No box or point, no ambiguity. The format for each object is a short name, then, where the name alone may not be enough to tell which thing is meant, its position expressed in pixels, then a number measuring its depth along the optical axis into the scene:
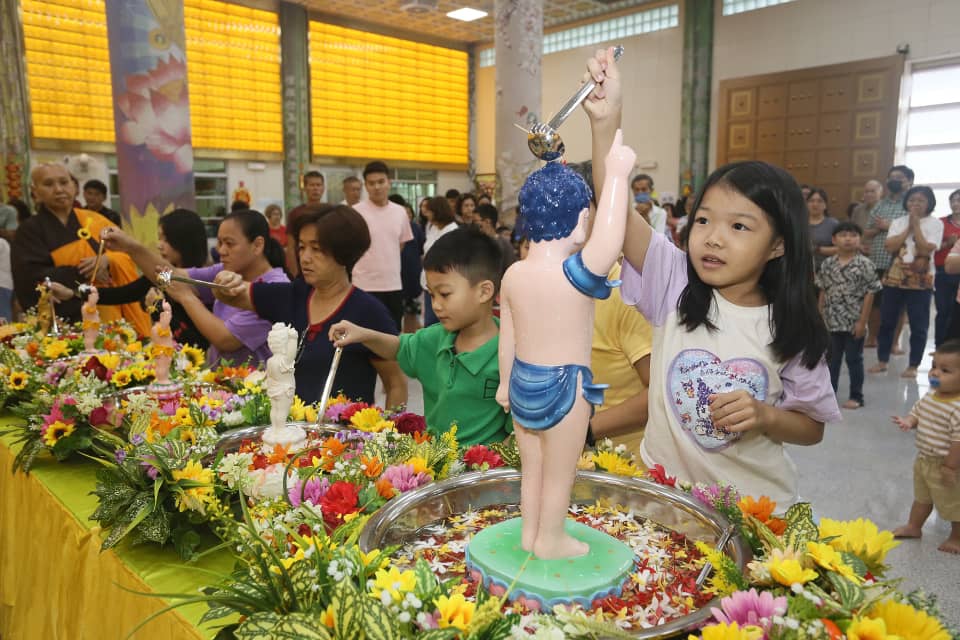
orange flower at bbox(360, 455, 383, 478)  1.15
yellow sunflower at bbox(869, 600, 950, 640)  0.65
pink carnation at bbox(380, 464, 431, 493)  1.10
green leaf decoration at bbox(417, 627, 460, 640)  0.70
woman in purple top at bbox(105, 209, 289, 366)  2.41
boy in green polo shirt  1.65
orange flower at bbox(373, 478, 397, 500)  1.08
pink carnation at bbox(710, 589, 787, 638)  0.69
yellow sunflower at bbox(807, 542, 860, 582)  0.73
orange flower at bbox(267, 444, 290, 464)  1.25
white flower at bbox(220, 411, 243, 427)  1.60
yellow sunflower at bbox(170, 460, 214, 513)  1.16
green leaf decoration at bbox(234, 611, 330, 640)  0.72
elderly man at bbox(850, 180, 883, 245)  6.25
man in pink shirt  5.02
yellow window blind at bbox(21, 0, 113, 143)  7.95
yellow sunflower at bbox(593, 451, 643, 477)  1.16
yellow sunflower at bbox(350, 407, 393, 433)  1.44
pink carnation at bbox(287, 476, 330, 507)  1.09
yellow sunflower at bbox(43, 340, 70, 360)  2.28
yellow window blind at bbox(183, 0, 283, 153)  9.21
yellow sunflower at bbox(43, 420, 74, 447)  1.58
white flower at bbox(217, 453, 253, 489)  1.17
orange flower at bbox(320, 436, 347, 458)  1.25
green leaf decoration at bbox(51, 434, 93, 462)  1.60
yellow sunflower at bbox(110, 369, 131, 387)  1.94
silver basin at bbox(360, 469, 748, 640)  0.95
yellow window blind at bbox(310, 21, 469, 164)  10.56
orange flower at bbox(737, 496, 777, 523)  0.94
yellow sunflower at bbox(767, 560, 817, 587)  0.73
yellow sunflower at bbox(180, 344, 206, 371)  2.20
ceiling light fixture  10.45
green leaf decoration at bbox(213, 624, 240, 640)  0.87
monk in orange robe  3.22
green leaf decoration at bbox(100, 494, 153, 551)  1.17
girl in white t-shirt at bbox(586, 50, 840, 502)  1.21
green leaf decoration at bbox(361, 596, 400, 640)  0.71
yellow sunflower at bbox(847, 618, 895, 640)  0.64
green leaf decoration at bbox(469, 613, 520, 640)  0.72
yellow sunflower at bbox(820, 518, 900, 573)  0.83
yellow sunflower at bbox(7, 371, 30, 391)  1.98
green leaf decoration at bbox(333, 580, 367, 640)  0.72
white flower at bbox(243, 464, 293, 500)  1.16
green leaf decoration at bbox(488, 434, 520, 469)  1.21
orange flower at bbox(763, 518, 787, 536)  0.90
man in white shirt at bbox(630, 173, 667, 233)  4.41
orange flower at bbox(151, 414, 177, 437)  1.42
